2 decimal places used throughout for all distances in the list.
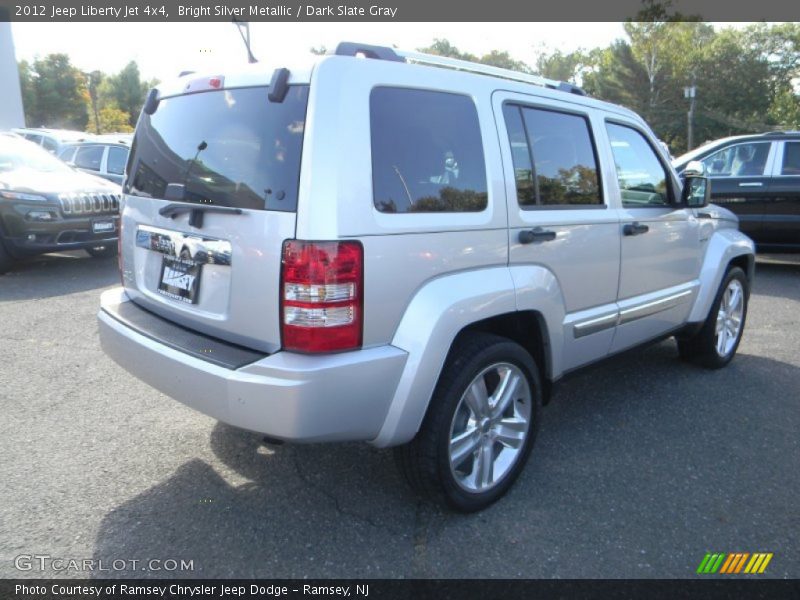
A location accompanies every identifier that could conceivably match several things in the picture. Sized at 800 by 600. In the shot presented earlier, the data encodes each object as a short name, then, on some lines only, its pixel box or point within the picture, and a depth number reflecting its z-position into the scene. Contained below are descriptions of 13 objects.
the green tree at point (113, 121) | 46.75
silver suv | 2.23
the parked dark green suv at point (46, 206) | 7.18
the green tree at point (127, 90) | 64.25
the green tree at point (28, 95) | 50.19
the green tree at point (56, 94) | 51.16
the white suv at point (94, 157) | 10.98
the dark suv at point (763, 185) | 8.16
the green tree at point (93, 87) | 45.92
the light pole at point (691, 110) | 30.02
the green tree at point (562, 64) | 57.97
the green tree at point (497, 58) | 46.38
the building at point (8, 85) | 25.70
